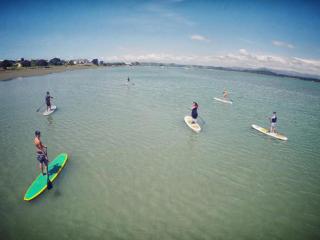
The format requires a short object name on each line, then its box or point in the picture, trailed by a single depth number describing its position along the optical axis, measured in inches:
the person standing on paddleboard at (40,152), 434.3
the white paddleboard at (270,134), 778.2
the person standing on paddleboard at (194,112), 799.7
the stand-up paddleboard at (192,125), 803.8
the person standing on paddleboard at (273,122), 790.2
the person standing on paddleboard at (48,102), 972.5
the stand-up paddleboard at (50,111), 954.0
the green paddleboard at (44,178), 392.4
